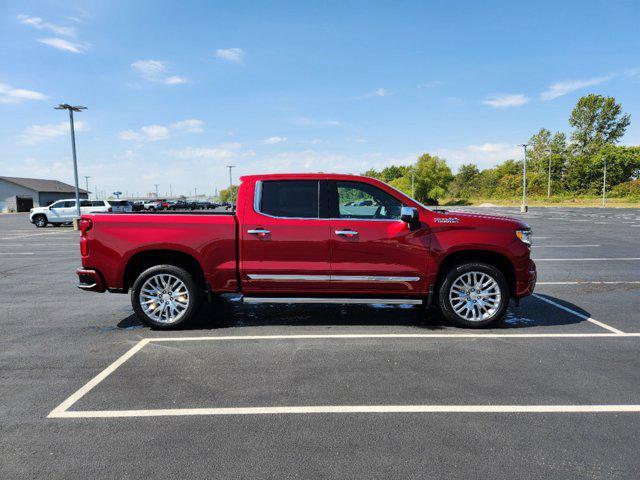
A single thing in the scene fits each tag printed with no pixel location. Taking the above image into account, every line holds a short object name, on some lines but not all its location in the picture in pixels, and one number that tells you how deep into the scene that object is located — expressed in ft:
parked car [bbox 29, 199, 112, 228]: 95.81
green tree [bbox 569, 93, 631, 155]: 285.43
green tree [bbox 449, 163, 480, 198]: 336.82
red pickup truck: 18.20
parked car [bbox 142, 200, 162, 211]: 187.76
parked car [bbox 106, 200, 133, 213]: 105.81
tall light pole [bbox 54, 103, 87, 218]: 83.25
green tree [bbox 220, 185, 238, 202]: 371.76
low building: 216.95
